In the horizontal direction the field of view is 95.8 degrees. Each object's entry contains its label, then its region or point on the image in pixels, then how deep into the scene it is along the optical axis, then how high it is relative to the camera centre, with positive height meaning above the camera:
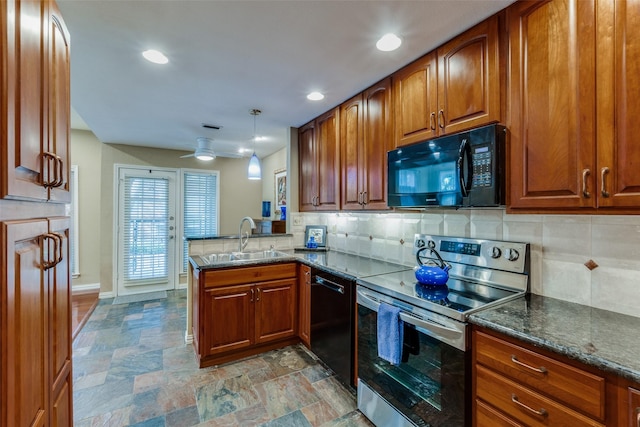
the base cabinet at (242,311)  2.48 -0.88
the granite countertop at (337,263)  2.20 -0.44
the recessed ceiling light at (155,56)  1.96 +1.10
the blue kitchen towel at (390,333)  1.62 -0.69
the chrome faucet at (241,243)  3.07 -0.32
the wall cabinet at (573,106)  1.12 +0.47
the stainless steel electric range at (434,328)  1.36 -0.60
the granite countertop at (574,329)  0.95 -0.47
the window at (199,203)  5.16 +0.20
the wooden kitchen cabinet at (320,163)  2.93 +0.56
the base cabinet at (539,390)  0.93 -0.64
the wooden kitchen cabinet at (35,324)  0.75 -0.36
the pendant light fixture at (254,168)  3.27 +0.51
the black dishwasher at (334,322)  2.09 -0.86
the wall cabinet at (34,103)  0.74 +0.35
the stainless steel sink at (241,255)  2.97 -0.45
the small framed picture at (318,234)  3.40 -0.24
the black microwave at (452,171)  1.52 +0.25
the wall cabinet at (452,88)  1.59 +0.79
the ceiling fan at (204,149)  3.99 +0.90
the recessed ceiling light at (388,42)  1.79 +1.09
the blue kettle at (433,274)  1.75 -0.37
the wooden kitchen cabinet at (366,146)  2.31 +0.59
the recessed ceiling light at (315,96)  2.64 +1.10
